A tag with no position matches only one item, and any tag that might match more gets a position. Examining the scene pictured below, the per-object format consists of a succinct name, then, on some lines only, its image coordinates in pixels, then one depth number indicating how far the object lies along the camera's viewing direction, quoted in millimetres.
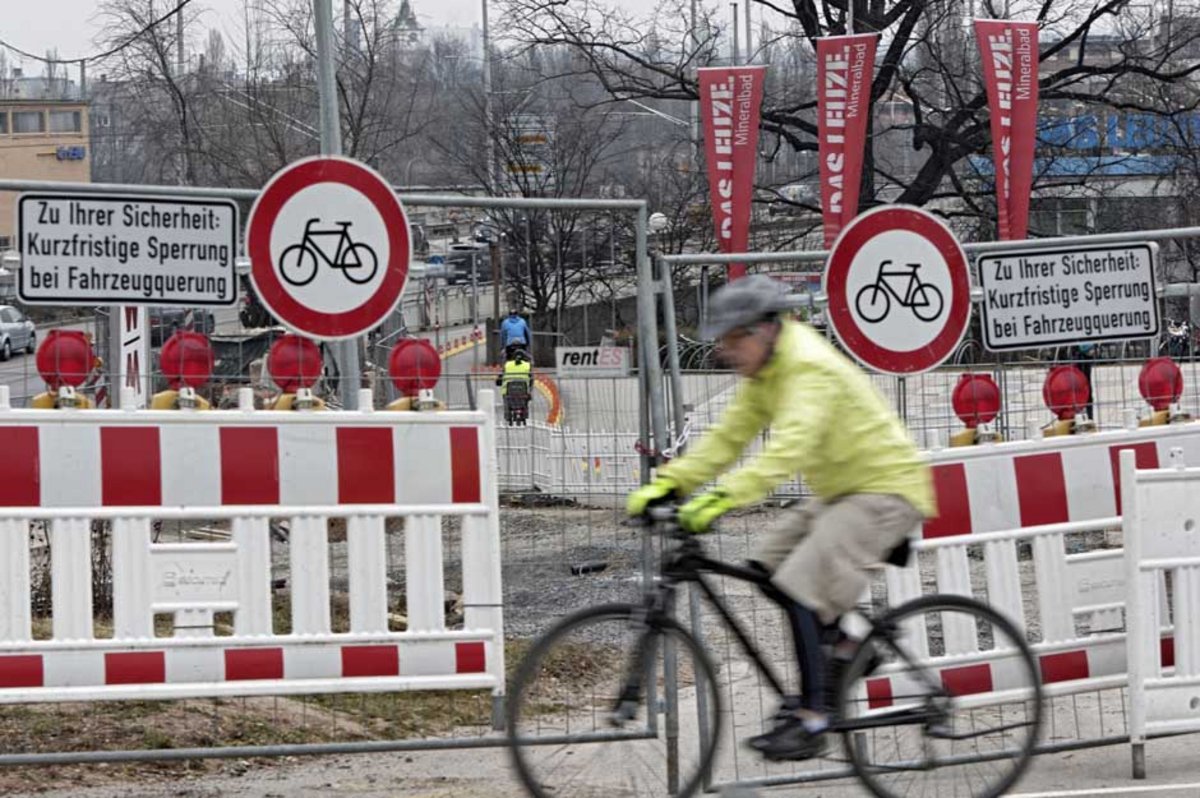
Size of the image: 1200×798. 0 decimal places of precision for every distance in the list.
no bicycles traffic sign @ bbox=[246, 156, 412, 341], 14242
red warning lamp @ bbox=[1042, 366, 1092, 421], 15969
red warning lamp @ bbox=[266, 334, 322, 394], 14539
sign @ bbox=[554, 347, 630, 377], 15422
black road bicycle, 12227
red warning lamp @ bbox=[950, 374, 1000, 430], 15648
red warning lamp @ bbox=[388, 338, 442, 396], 14656
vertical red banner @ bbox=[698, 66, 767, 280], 48594
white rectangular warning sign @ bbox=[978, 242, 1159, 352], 15727
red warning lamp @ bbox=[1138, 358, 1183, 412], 16016
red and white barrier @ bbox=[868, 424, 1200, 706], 15000
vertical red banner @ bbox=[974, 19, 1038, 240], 47906
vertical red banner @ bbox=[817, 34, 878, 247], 48187
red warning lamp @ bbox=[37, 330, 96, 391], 14141
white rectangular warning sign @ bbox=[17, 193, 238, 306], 13922
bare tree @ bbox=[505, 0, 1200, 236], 57875
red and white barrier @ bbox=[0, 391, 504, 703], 13859
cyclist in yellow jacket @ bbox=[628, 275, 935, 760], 11852
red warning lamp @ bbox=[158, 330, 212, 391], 14367
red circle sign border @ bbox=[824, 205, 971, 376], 15195
